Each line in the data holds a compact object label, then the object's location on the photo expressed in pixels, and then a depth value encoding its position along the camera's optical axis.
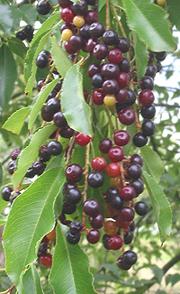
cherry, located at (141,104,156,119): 0.40
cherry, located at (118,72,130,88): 0.38
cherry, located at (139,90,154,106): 0.39
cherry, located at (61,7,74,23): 0.40
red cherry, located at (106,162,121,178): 0.37
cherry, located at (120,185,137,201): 0.36
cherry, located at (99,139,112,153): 0.38
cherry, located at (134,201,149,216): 0.40
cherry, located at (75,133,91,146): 0.37
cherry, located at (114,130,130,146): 0.37
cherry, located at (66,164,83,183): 0.37
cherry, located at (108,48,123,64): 0.38
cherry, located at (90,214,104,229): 0.37
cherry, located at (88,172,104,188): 0.37
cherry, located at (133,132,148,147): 0.40
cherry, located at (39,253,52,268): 0.39
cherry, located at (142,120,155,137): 0.40
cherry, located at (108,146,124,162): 0.37
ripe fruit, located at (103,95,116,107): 0.37
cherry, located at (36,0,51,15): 0.51
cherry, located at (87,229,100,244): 0.37
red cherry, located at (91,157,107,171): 0.37
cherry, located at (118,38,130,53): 0.38
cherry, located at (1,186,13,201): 0.42
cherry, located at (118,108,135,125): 0.38
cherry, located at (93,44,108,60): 0.38
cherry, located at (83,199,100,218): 0.36
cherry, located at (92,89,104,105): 0.38
